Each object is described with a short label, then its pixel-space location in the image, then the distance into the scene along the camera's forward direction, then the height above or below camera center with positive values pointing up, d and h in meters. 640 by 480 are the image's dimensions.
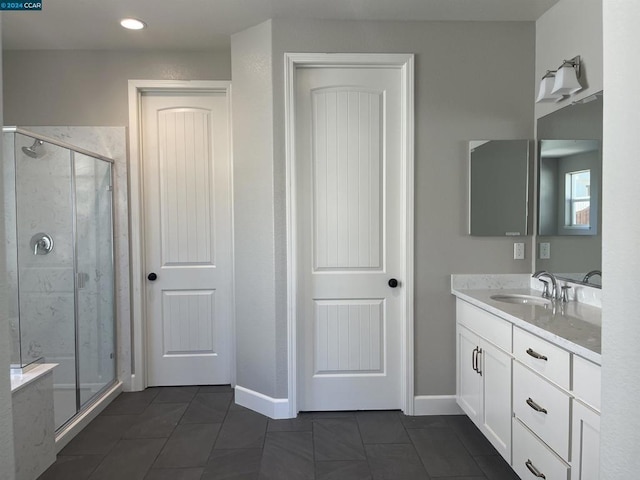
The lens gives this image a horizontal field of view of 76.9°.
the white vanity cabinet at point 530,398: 1.49 -0.78
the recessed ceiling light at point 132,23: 2.66 +1.38
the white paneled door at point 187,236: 3.20 -0.06
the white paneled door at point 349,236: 2.73 -0.06
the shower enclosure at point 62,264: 2.19 -0.22
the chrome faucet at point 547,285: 2.36 -0.35
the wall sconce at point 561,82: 2.23 +0.83
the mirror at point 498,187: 2.67 +0.27
